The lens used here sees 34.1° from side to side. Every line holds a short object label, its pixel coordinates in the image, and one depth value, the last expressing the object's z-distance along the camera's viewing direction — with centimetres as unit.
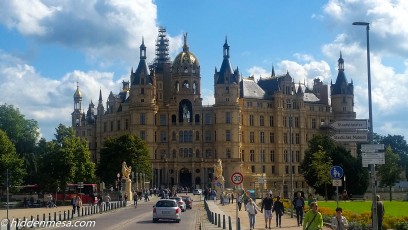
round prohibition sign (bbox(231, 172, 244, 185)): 3268
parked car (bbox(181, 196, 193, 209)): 6512
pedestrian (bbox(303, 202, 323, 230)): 2231
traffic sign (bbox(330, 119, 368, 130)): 2444
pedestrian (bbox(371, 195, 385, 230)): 2824
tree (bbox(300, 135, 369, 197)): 10256
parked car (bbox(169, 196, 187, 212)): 5430
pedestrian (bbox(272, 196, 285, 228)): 3668
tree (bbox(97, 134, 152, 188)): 11012
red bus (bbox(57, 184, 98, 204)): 8438
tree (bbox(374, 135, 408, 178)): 16488
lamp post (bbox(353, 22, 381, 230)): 2383
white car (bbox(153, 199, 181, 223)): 4100
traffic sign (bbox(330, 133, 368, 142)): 2471
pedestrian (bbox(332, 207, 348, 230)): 2225
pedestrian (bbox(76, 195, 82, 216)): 5174
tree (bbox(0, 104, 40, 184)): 11258
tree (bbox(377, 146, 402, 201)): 11337
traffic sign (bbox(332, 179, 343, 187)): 3103
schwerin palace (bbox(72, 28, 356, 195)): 13775
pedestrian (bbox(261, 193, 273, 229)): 3584
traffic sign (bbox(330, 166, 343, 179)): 2992
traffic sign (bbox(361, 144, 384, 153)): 2375
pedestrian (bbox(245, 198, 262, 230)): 3473
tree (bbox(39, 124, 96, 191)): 8556
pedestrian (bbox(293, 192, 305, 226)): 3763
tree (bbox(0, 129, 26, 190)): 8369
